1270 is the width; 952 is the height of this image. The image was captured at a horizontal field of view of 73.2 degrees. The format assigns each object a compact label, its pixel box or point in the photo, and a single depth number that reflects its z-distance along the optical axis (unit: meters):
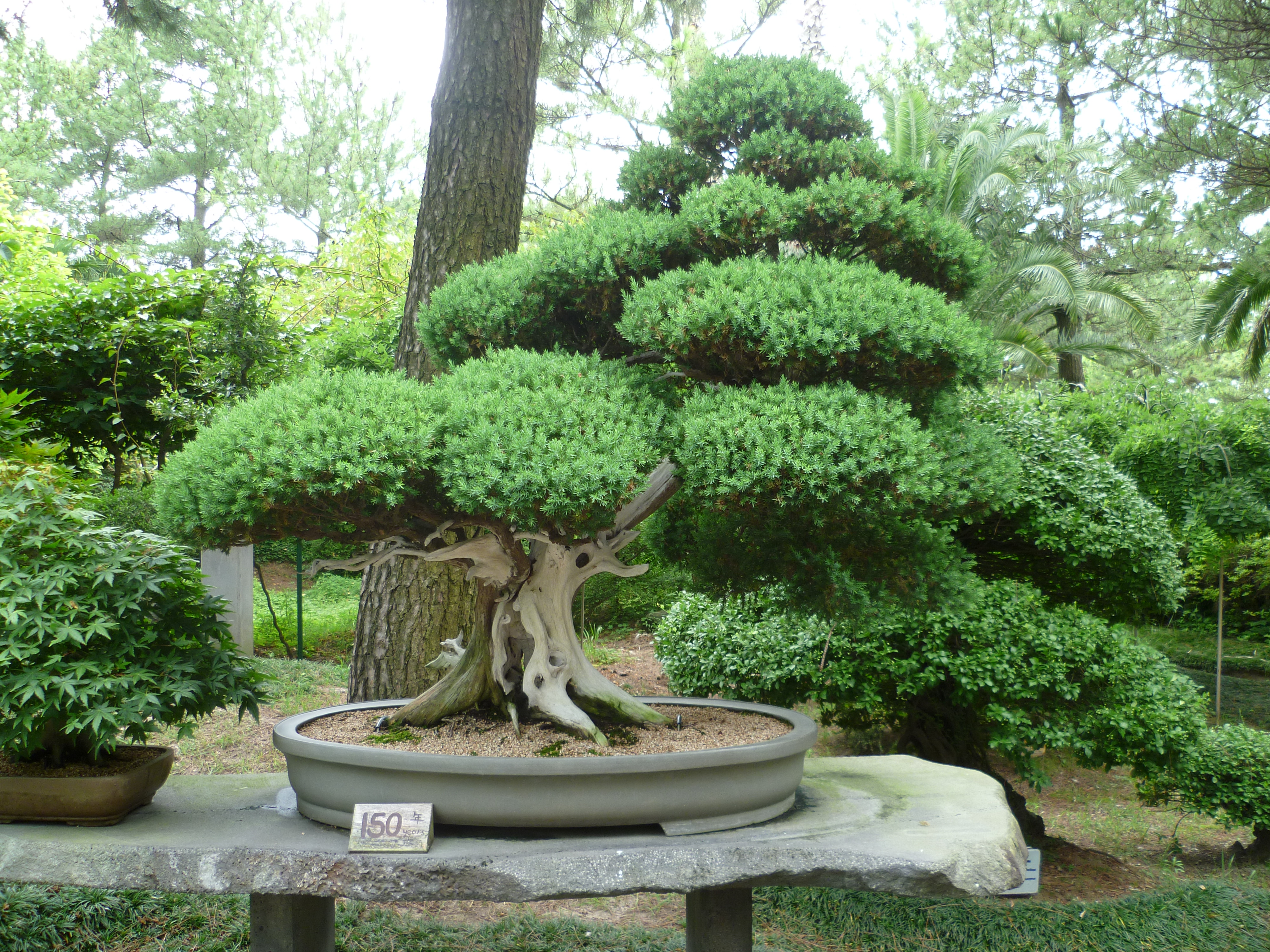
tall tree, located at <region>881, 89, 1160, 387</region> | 10.04
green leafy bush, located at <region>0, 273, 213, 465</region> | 5.65
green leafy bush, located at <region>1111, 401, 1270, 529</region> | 6.33
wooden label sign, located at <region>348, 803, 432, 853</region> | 1.86
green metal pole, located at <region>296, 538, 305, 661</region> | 6.28
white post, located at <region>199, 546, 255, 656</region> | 6.18
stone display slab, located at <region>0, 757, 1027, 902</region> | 1.82
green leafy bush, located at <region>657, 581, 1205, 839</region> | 3.68
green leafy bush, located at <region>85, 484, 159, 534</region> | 5.18
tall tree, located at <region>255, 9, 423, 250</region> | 14.40
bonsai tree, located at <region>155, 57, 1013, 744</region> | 1.83
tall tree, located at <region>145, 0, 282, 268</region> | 13.62
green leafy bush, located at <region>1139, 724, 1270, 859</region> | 4.14
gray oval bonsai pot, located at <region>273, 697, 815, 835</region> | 1.92
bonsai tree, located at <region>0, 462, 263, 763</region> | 1.90
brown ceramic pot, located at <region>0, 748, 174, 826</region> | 2.01
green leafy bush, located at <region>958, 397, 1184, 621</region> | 3.93
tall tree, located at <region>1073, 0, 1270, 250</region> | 6.77
